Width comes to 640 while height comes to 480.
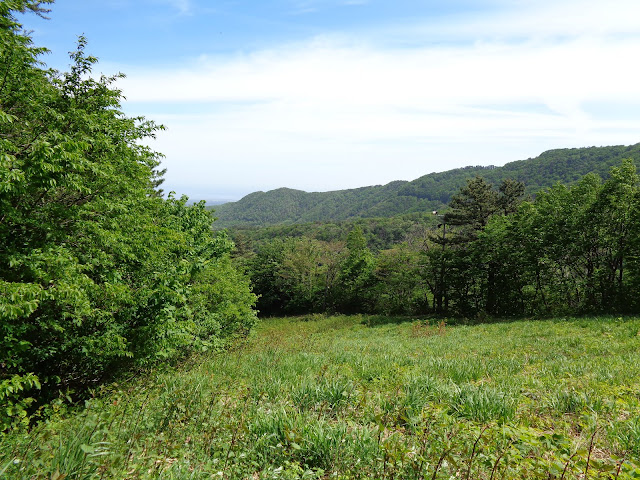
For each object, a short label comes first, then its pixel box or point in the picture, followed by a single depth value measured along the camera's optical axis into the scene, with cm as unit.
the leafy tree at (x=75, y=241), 599
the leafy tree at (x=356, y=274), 4678
